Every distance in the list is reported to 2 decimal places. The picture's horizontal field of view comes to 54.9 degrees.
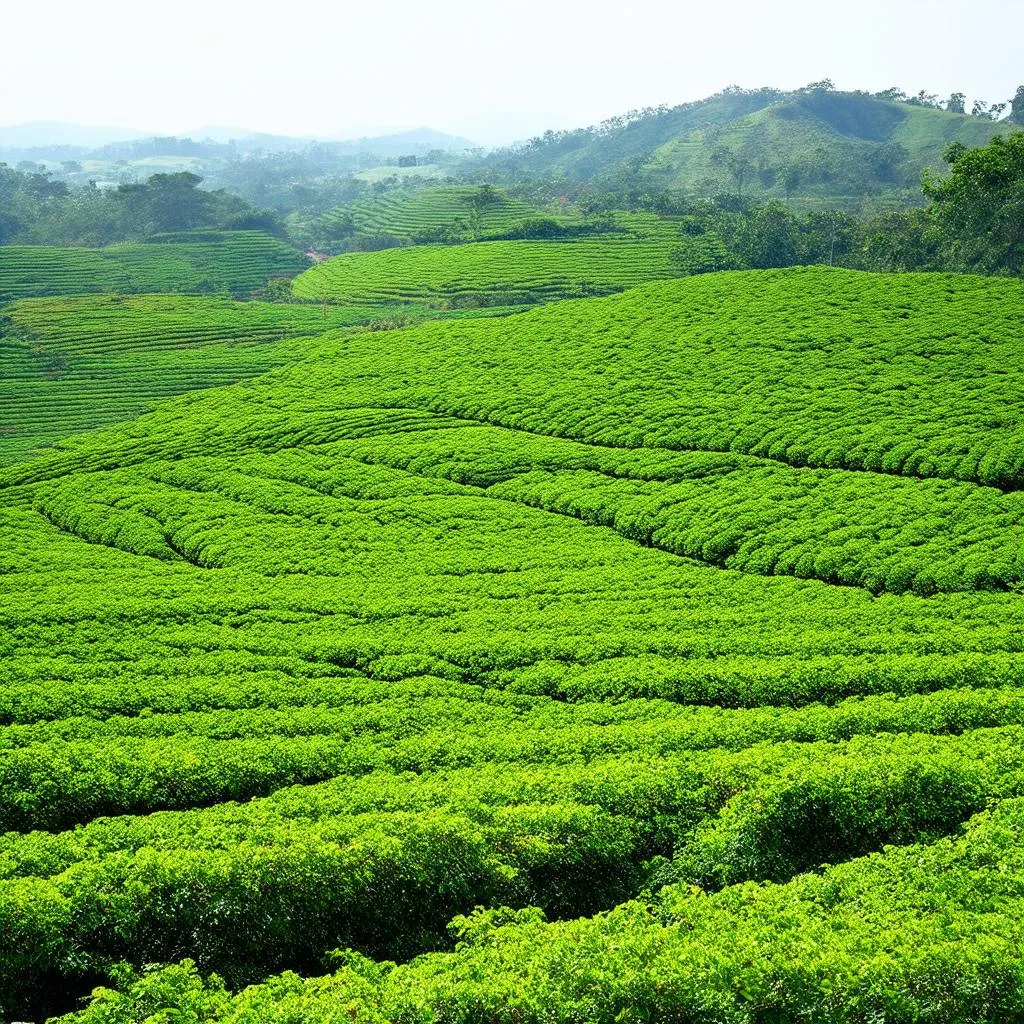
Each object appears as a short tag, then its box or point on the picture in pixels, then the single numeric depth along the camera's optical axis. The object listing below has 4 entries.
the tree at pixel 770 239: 109.06
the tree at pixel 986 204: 82.19
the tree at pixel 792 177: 171.25
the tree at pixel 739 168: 183.62
